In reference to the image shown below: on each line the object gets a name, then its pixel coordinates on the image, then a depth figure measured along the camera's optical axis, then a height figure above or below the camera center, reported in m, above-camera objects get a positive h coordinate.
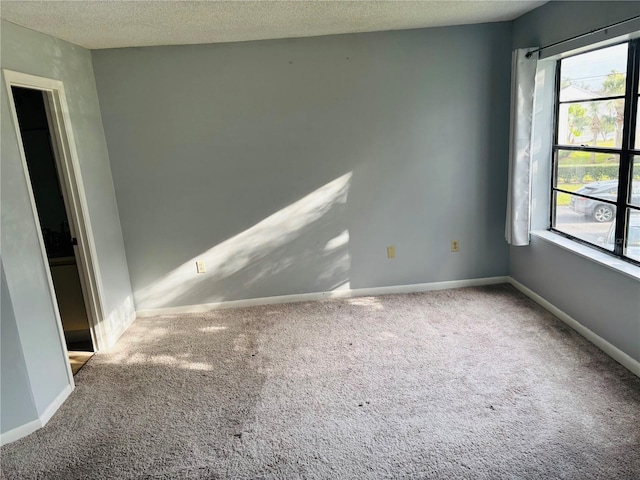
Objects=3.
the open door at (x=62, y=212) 3.07 -0.36
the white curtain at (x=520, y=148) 3.45 -0.14
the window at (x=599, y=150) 2.74 -0.18
